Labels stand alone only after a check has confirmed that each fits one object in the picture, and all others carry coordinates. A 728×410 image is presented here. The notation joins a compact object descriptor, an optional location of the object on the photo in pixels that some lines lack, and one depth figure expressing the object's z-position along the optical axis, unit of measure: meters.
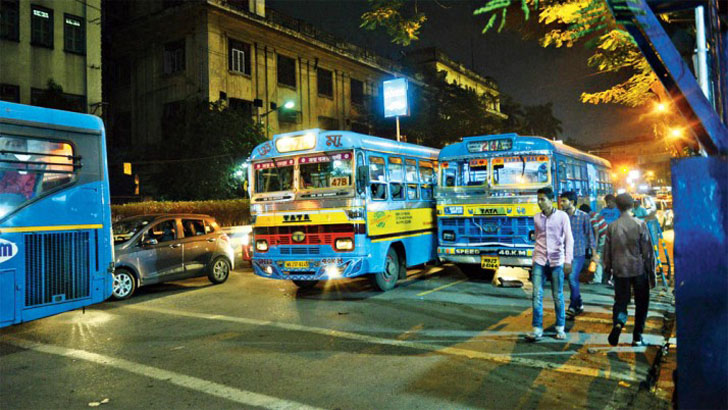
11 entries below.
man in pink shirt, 6.59
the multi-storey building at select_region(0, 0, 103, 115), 20.81
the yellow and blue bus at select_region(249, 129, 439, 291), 9.57
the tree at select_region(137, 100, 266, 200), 22.91
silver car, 10.26
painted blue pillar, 2.58
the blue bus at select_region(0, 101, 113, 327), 6.13
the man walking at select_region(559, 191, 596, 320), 7.96
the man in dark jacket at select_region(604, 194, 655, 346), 6.07
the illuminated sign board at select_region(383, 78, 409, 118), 22.42
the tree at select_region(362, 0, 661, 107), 3.43
